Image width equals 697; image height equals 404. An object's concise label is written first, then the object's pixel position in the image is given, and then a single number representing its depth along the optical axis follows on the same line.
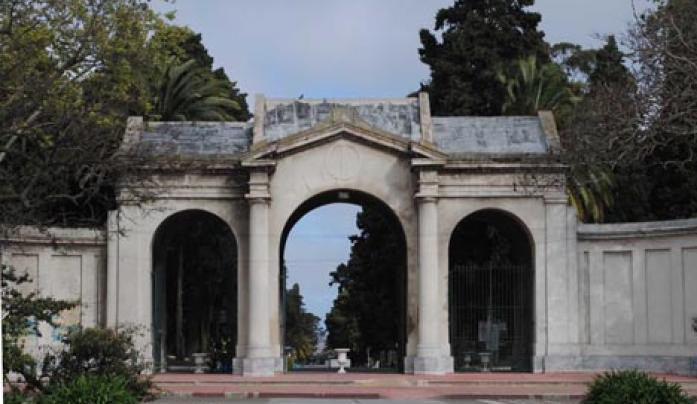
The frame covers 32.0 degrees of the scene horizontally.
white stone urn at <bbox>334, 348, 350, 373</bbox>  44.53
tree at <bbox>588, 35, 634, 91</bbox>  61.46
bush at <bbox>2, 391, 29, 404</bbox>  20.58
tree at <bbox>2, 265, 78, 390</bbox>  23.03
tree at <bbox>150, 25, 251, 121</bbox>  64.56
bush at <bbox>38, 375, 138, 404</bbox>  20.14
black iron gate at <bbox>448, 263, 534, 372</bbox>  43.25
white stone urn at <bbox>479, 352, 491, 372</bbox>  42.59
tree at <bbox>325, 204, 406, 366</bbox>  63.75
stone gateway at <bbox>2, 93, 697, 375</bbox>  41.03
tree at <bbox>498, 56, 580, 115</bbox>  58.47
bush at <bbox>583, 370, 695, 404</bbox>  19.12
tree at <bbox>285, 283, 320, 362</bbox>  126.75
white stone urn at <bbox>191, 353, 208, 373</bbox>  43.68
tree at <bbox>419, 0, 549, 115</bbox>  61.12
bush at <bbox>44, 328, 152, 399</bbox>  24.27
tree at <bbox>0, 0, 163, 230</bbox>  24.44
